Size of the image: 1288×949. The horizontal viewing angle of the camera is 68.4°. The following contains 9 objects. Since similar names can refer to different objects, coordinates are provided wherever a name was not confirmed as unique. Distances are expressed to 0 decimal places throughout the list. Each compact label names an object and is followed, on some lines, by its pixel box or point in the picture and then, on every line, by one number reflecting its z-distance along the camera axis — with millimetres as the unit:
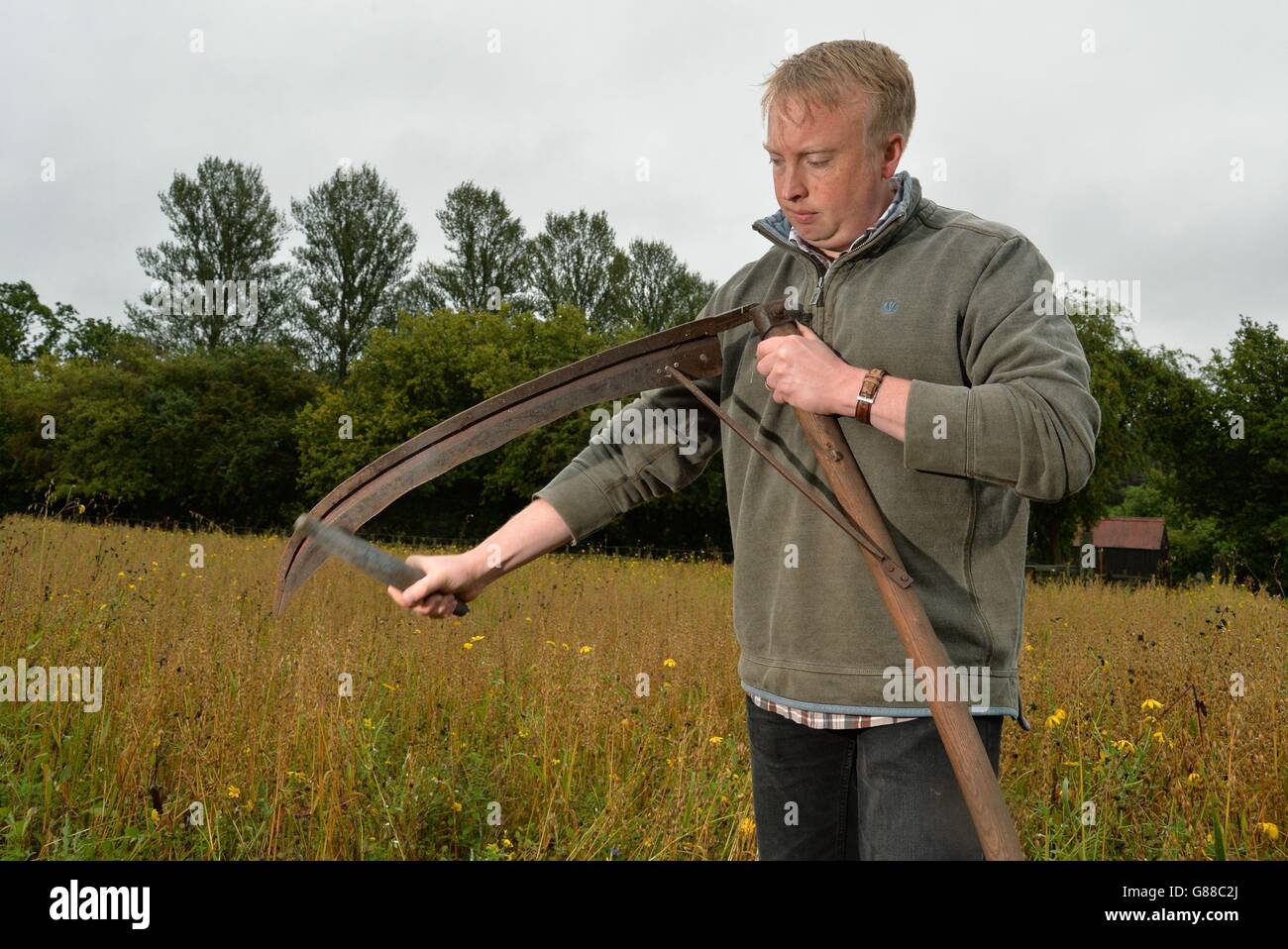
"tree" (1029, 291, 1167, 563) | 24797
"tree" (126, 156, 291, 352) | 37406
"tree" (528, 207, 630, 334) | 39375
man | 1566
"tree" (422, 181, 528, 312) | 39031
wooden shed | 35938
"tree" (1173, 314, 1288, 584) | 32844
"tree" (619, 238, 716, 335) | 41031
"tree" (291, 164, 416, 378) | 37344
